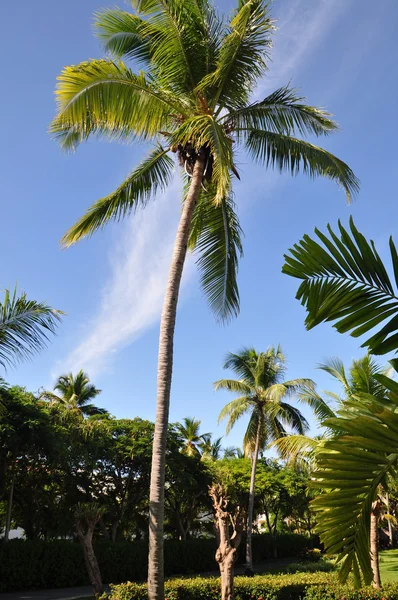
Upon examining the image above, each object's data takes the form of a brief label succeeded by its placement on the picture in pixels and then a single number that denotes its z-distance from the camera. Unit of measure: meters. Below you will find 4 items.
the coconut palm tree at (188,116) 9.38
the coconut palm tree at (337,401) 13.75
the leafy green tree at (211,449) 43.71
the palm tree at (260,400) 25.11
